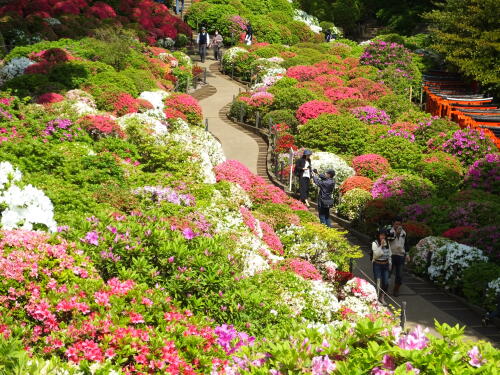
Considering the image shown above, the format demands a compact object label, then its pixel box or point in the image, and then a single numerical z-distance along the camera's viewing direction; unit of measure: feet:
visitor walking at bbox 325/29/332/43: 163.89
